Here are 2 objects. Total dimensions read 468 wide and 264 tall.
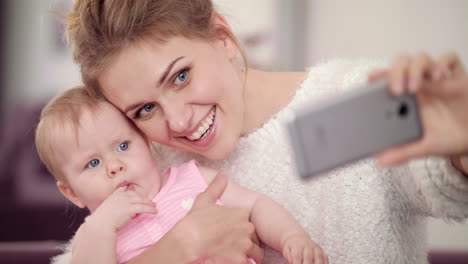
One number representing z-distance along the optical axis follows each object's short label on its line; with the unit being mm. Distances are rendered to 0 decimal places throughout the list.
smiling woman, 1093
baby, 1137
